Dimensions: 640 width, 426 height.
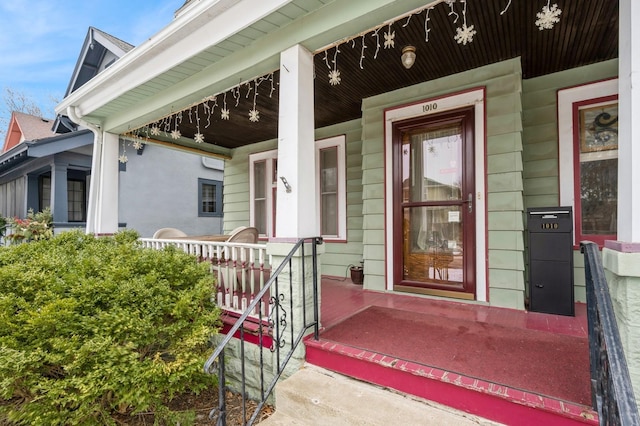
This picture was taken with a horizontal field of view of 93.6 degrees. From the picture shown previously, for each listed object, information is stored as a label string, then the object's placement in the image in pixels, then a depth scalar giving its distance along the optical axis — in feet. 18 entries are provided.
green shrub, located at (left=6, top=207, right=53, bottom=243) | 19.94
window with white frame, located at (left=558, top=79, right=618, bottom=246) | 9.98
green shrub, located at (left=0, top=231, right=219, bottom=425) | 6.43
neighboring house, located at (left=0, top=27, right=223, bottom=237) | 21.79
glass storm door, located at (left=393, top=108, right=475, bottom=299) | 10.85
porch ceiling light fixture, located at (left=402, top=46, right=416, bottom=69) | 9.02
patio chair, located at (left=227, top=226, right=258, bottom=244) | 11.78
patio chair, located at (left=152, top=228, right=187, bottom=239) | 14.66
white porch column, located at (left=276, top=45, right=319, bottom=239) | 7.83
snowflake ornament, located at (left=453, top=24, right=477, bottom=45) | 7.09
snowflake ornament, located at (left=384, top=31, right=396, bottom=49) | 7.75
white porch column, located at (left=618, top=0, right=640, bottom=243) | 4.65
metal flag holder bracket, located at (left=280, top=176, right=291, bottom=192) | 7.91
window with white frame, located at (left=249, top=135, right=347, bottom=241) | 15.93
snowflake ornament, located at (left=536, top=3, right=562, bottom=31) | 6.50
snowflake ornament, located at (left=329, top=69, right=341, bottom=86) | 8.78
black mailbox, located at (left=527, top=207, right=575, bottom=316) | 9.09
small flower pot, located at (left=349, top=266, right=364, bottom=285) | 14.23
